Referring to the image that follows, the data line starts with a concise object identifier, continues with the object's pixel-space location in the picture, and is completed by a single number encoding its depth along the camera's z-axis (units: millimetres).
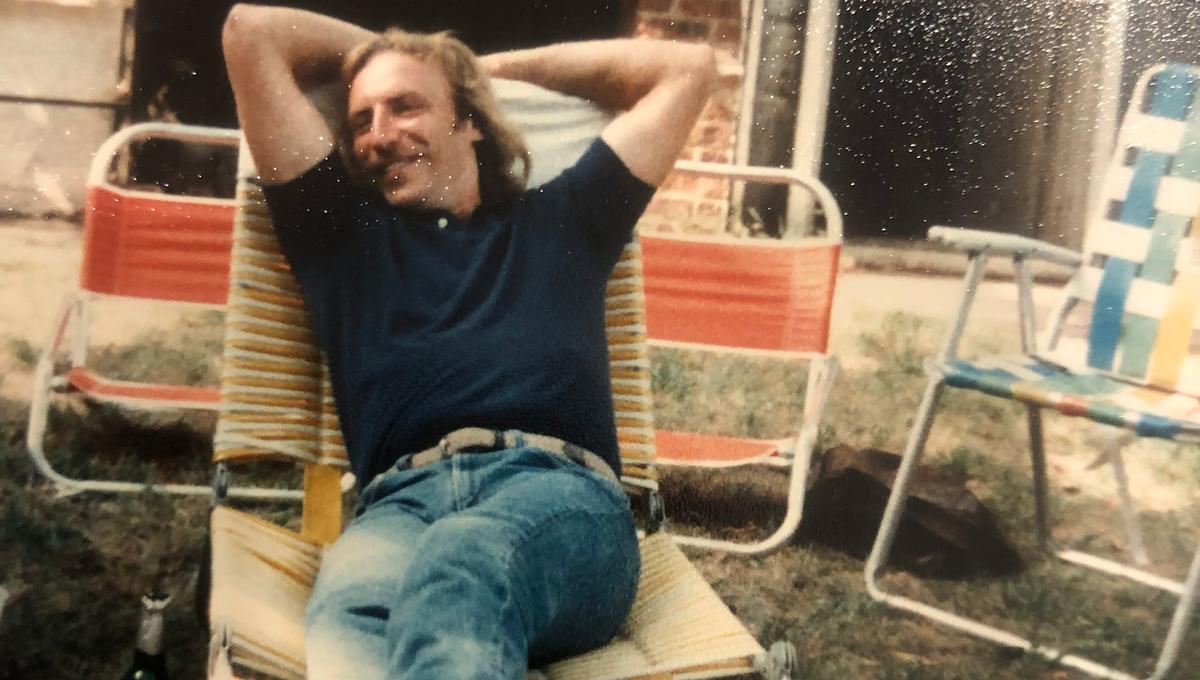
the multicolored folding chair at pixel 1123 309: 1709
